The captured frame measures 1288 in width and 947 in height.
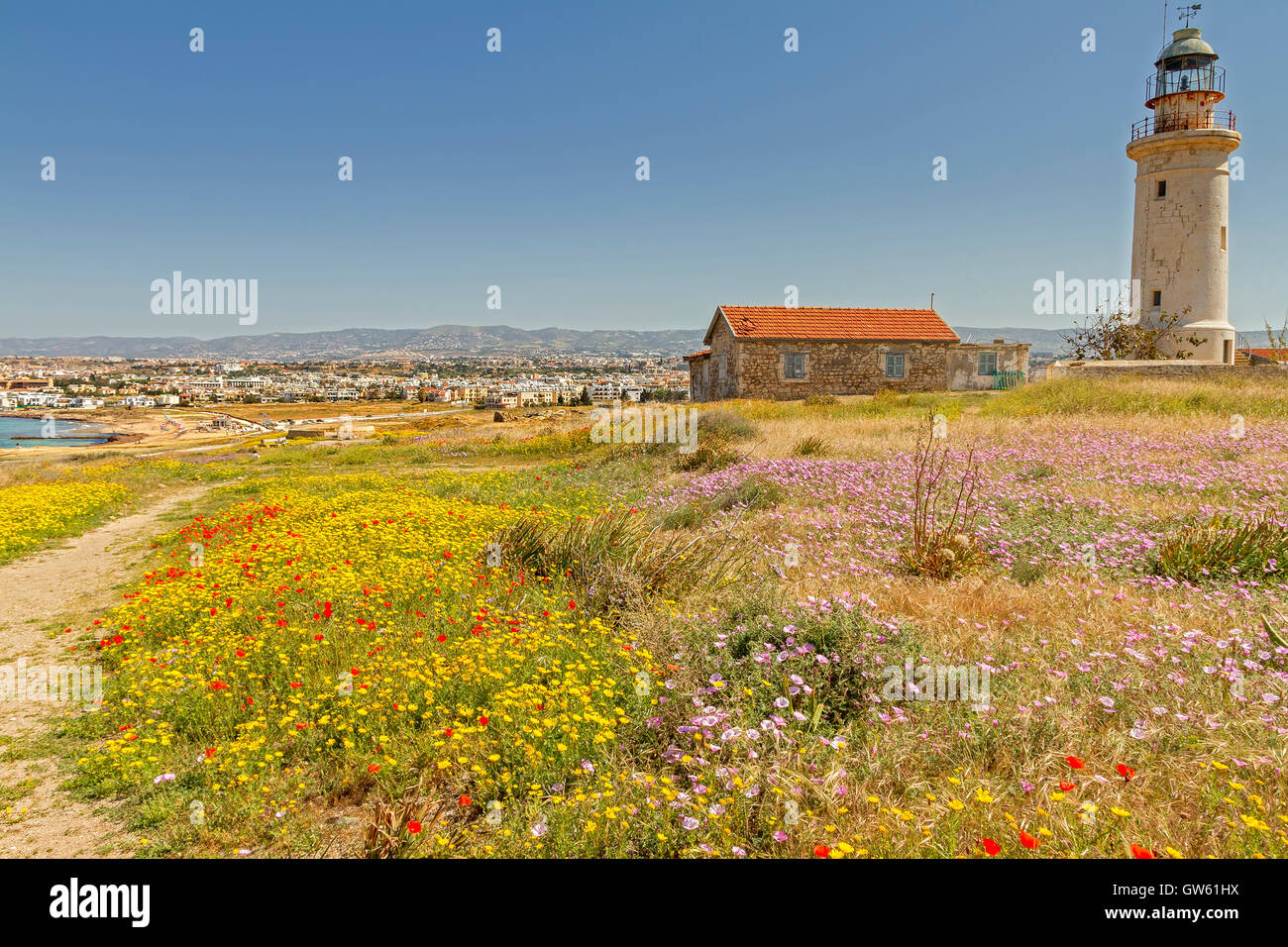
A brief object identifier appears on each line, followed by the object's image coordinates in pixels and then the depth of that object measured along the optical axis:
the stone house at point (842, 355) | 32.69
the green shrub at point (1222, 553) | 6.16
